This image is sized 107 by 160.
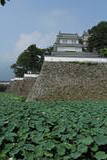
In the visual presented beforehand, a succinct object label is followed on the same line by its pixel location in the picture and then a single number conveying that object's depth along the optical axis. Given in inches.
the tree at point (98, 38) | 962.5
